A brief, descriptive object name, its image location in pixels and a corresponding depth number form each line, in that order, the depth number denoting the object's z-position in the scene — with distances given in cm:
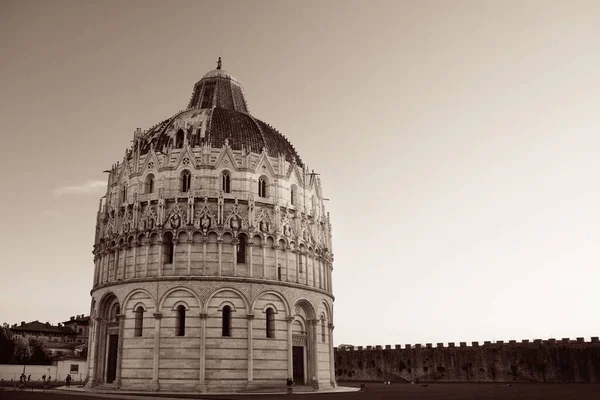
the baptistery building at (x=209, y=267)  3925
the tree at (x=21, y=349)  8306
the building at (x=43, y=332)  10056
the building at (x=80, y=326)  10724
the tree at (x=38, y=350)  7631
